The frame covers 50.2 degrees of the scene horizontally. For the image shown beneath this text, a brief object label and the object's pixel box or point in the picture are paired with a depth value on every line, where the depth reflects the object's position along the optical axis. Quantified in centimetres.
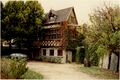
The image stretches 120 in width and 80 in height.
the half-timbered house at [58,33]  1601
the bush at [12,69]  828
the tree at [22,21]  1556
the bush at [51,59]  1581
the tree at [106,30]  1009
